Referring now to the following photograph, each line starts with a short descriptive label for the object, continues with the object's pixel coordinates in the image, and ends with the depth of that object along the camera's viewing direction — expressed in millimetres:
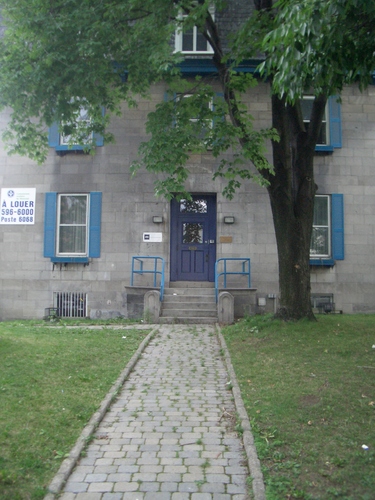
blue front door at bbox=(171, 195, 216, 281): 14695
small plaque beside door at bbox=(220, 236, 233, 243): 14242
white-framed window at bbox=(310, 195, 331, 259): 14555
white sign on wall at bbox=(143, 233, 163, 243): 14312
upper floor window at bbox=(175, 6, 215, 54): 14891
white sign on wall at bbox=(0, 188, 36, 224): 14625
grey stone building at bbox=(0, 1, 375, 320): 14242
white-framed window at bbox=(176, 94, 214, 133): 9862
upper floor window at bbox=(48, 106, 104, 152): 14500
